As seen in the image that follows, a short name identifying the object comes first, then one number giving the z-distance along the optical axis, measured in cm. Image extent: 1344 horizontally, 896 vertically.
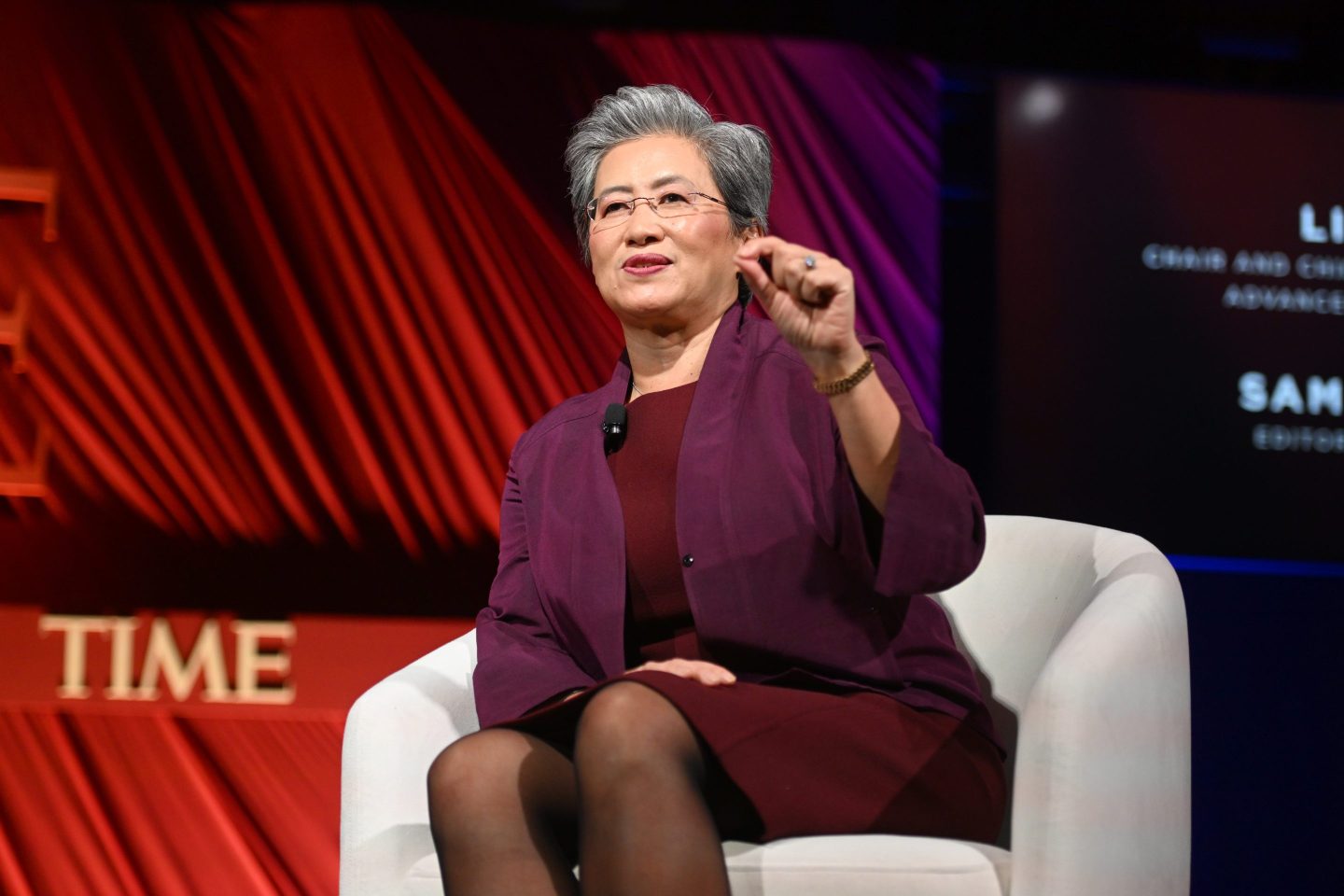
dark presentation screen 659
